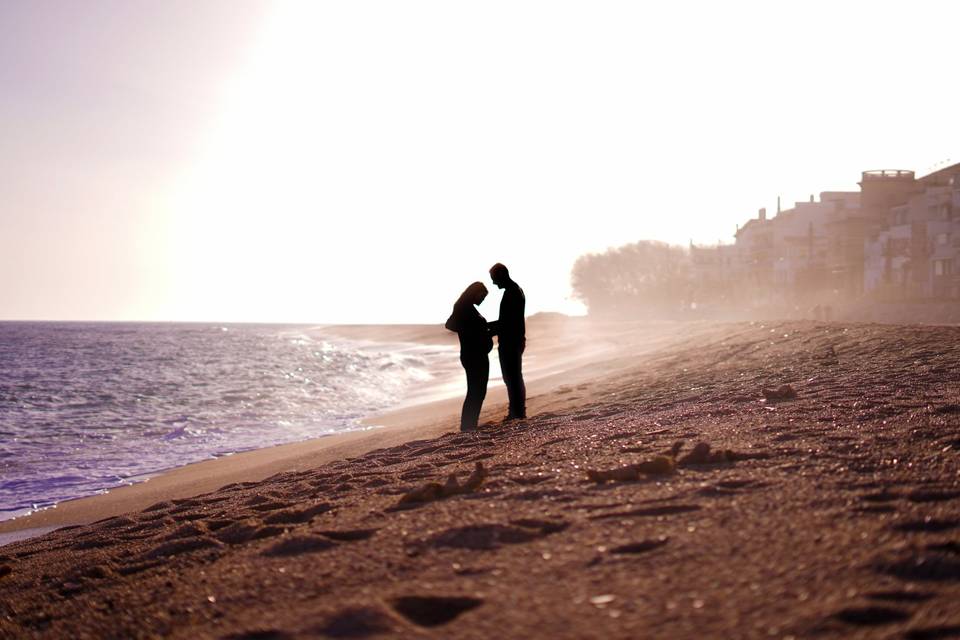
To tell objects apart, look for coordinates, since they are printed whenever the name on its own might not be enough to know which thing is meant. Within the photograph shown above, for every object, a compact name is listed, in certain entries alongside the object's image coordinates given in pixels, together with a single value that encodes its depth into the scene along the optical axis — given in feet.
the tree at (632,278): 283.38
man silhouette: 33.09
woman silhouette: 33.40
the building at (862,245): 149.89
